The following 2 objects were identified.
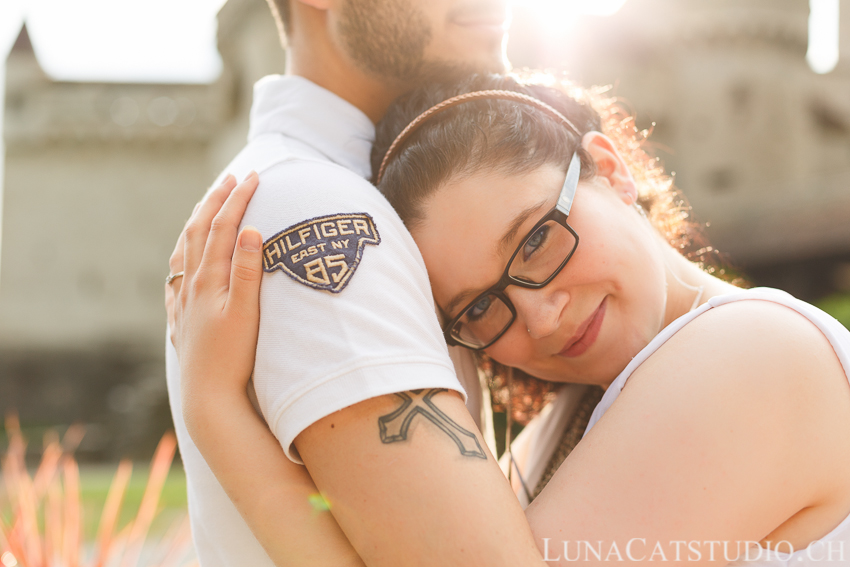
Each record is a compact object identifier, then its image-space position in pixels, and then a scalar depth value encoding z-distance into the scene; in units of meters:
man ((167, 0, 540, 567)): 1.08
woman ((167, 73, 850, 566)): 1.09
